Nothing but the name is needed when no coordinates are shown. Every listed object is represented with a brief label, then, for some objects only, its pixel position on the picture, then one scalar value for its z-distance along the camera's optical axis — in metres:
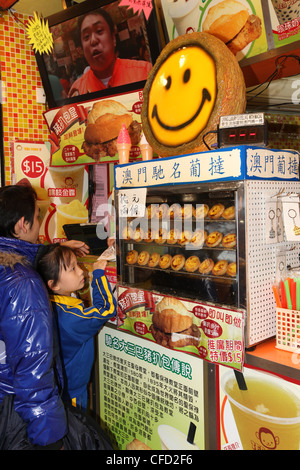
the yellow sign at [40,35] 3.59
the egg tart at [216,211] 2.09
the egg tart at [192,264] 2.27
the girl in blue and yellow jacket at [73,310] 2.31
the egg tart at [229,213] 2.03
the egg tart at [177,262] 2.36
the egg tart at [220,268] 2.07
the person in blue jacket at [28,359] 1.71
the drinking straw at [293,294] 1.88
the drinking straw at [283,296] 1.91
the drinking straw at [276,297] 1.92
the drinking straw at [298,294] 1.86
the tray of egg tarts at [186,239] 2.08
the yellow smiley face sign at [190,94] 2.07
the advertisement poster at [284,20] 2.38
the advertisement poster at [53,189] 4.17
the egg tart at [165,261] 2.44
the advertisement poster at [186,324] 1.89
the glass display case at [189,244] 1.98
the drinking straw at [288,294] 1.88
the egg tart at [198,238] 2.21
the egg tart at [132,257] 2.62
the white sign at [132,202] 2.38
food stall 1.87
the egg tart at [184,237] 2.28
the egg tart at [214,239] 2.11
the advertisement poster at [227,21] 2.57
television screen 3.10
